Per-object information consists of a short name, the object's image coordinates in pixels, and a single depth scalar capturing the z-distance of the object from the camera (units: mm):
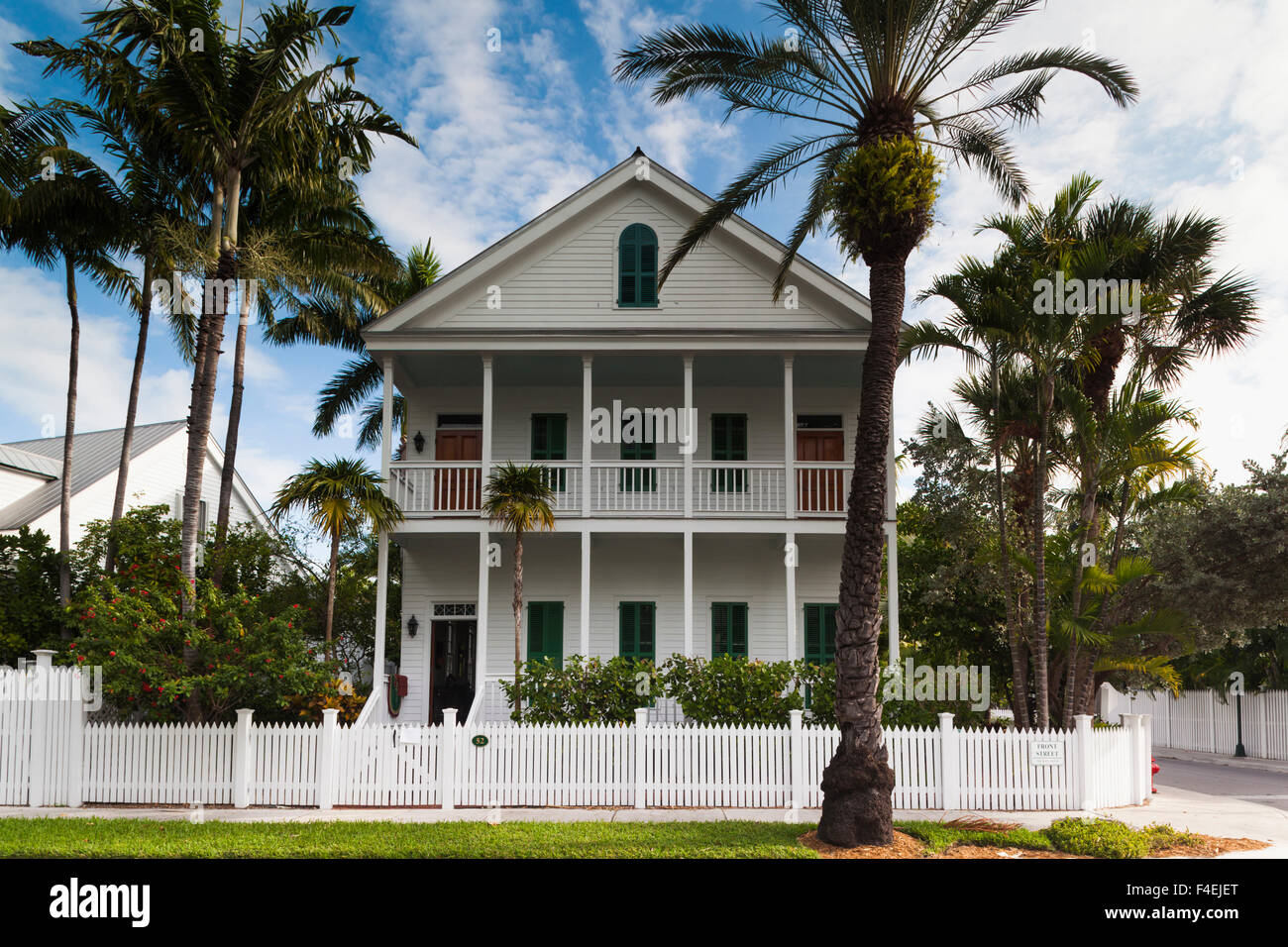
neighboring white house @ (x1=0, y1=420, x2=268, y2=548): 22453
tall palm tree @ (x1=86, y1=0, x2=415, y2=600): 12625
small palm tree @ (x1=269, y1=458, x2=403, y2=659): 13734
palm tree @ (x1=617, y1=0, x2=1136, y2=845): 9438
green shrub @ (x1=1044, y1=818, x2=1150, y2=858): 9062
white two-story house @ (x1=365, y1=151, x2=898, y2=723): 15508
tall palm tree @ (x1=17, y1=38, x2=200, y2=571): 13469
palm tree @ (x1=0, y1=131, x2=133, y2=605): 16141
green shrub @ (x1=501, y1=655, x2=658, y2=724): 13086
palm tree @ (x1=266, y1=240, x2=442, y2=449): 21725
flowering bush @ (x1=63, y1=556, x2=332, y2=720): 11555
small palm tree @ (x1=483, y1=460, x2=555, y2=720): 14156
